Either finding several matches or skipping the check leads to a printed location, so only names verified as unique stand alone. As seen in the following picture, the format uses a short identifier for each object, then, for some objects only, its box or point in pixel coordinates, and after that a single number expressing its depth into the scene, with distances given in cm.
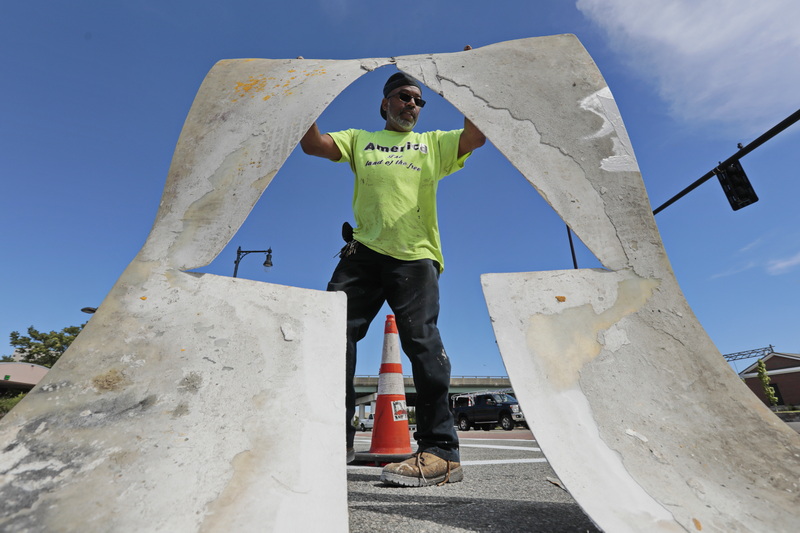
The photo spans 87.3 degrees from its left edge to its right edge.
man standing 198
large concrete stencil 93
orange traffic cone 367
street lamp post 1202
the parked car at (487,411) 1758
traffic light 866
